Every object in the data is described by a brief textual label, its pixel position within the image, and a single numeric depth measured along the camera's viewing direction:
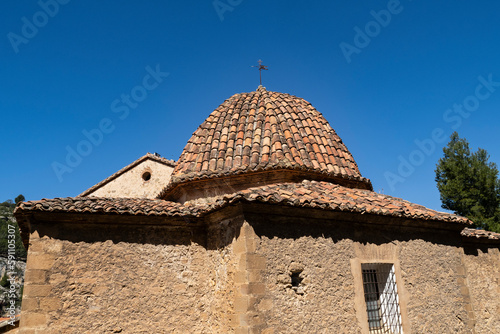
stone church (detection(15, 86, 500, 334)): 5.86
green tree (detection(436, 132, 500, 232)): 20.61
